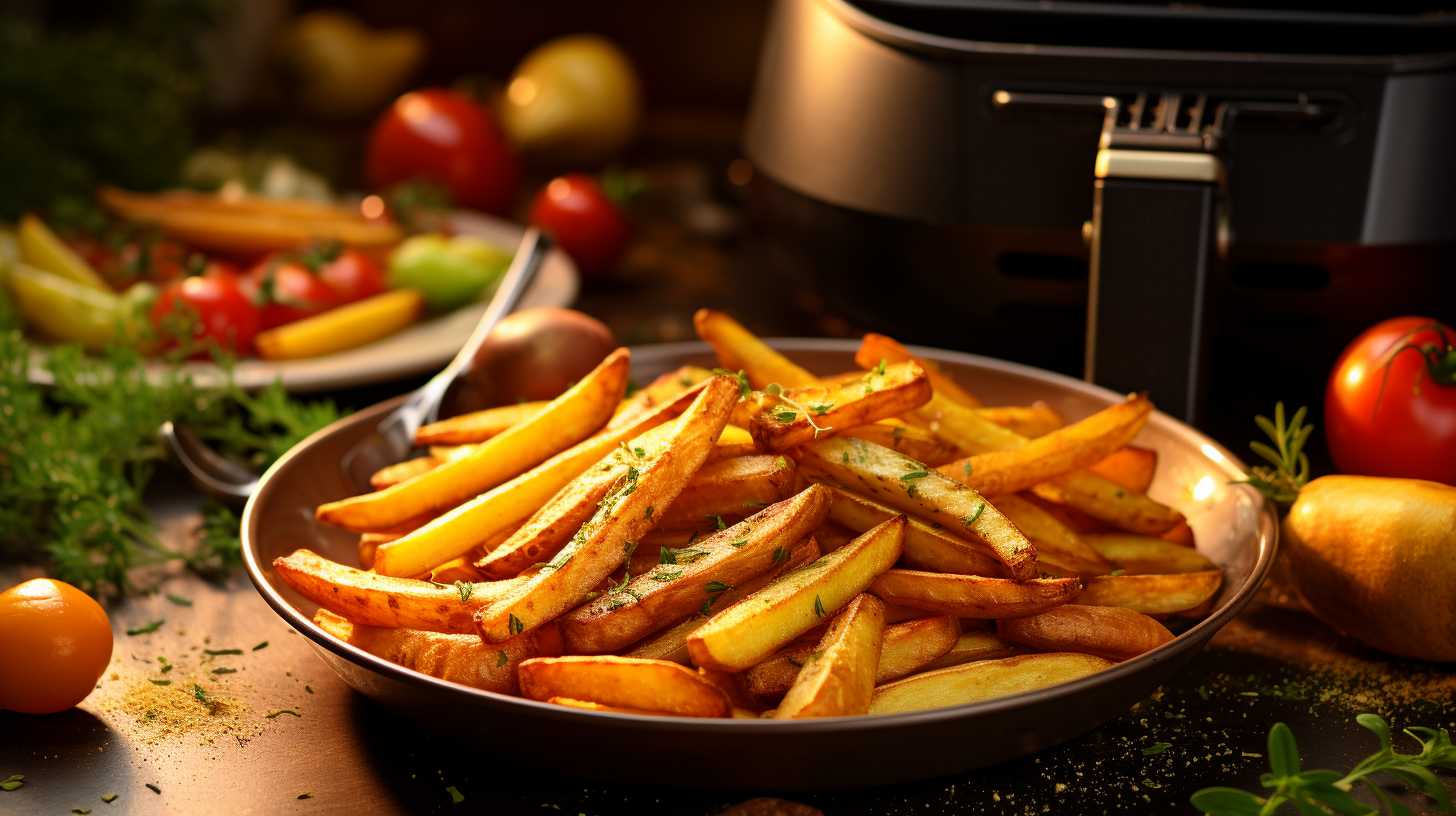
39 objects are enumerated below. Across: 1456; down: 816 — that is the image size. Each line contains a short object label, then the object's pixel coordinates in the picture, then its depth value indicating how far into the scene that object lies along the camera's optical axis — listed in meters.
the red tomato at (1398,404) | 1.23
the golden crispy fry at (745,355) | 1.24
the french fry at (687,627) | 1.16
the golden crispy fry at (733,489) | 1.18
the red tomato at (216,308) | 1.39
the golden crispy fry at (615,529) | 1.15
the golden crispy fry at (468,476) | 1.21
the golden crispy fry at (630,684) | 1.11
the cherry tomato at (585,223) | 1.53
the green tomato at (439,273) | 1.46
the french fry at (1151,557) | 1.21
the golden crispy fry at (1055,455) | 1.20
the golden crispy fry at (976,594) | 1.15
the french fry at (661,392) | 1.22
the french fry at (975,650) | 1.16
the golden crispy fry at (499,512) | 1.18
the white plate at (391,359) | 1.36
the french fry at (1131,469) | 1.24
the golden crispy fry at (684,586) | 1.15
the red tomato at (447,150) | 1.61
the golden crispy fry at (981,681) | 1.14
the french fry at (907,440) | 1.21
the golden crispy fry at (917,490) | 1.16
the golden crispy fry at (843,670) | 1.09
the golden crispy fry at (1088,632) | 1.16
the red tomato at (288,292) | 1.43
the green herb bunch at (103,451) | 1.26
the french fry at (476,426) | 1.24
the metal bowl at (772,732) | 1.08
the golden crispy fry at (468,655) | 1.15
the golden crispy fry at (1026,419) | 1.24
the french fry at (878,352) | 1.23
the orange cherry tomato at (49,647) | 1.18
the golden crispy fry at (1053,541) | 1.19
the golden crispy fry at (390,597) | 1.16
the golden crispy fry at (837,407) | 1.18
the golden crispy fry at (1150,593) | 1.18
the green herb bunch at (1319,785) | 1.07
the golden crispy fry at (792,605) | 1.13
